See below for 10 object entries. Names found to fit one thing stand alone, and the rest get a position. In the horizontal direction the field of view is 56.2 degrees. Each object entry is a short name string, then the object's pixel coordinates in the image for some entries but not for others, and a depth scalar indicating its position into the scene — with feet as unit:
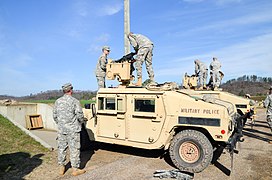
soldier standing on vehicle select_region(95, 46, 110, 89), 24.85
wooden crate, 38.58
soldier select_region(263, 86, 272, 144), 27.90
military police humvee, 17.39
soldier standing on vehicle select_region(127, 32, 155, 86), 24.73
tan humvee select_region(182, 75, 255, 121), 26.27
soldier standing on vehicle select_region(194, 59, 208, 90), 34.81
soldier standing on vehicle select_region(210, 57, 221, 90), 34.12
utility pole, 25.70
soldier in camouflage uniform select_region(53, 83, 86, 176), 17.47
